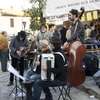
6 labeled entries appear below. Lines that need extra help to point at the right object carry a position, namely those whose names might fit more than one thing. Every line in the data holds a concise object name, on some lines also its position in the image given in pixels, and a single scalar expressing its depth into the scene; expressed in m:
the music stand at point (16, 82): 3.99
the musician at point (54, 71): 3.62
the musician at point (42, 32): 7.02
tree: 12.92
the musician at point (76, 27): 4.63
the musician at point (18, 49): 5.07
